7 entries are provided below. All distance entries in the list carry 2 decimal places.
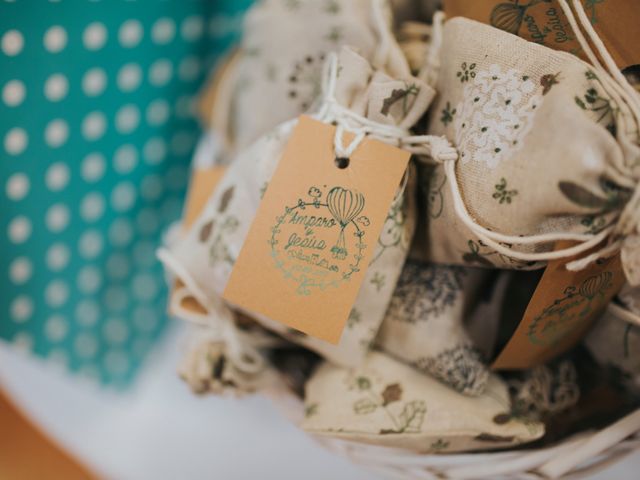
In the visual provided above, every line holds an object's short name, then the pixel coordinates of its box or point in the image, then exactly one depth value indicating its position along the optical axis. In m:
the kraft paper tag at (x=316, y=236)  0.37
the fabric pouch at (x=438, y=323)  0.43
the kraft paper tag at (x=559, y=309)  0.36
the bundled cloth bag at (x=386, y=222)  0.40
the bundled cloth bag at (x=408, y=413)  0.41
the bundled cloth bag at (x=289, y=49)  0.48
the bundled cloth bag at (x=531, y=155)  0.31
